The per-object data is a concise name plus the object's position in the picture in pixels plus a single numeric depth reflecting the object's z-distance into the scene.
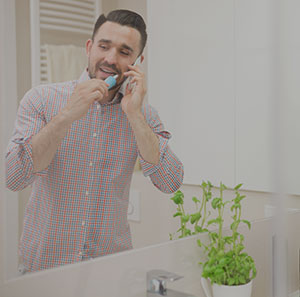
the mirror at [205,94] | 1.13
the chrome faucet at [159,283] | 1.08
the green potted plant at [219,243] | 1.19
